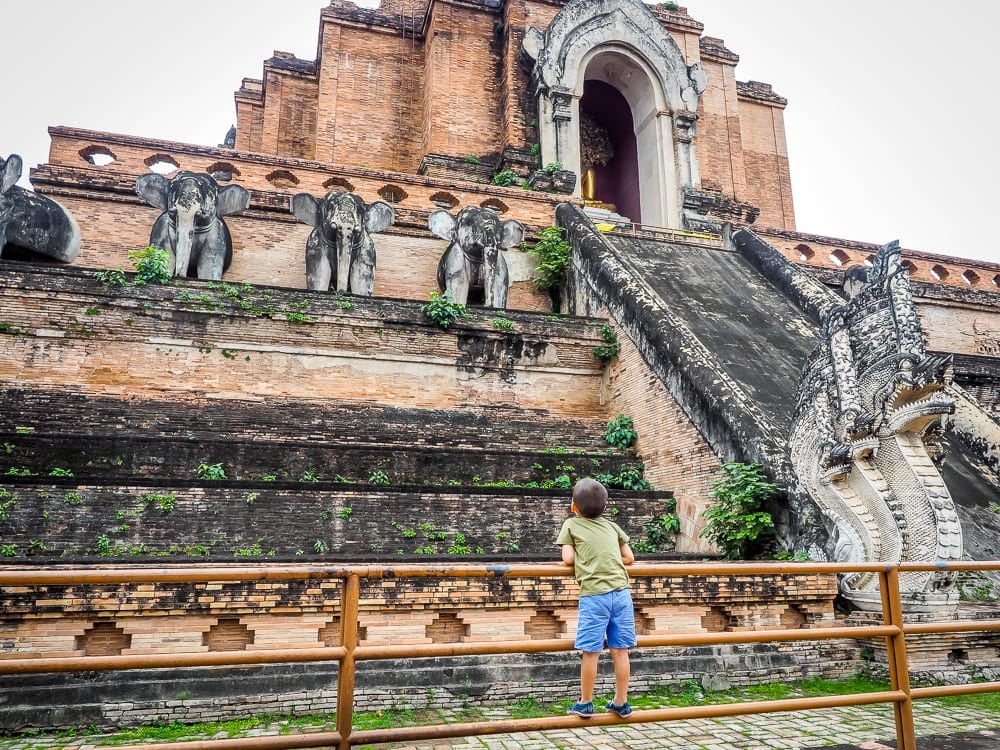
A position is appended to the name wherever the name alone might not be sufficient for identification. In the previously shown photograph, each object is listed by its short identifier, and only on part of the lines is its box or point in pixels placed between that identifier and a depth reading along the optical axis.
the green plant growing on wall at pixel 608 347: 9.48
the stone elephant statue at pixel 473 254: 11.05
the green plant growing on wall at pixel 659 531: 7.03
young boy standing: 3.09
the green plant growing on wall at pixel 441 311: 9.06
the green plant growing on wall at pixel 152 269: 8.27
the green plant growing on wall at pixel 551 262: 12.23
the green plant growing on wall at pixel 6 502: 5.32
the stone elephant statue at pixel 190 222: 10.09
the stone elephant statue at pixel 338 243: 10.66
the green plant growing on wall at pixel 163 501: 5.66
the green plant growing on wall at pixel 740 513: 6.28
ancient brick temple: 5.01
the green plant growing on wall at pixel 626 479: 7.86
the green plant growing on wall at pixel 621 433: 8.61
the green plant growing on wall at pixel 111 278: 8.18
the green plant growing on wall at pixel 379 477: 6.85
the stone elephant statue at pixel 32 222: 9.45
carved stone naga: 5.36
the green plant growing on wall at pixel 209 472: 6.44
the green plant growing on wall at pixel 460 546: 6.00
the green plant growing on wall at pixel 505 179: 15.04
